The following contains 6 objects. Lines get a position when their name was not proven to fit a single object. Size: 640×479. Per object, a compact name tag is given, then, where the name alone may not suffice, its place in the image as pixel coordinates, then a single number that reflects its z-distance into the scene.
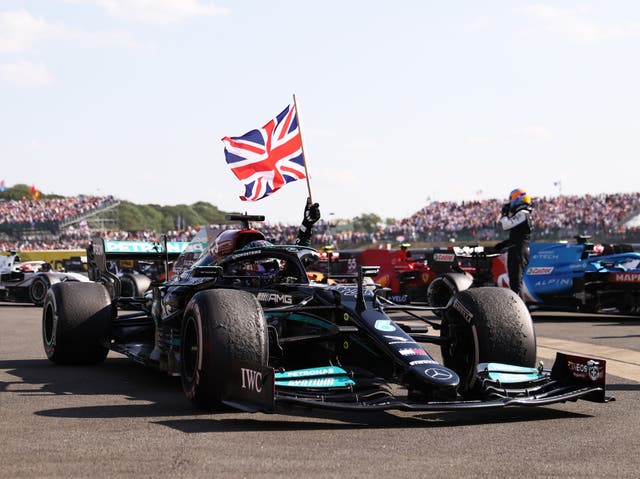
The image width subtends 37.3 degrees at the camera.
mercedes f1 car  6.15
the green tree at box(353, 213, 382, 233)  89.62
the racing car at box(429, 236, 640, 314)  15.97
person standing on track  14.41
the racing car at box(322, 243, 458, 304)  17.78
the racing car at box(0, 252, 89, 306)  22.06
